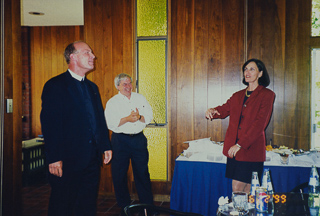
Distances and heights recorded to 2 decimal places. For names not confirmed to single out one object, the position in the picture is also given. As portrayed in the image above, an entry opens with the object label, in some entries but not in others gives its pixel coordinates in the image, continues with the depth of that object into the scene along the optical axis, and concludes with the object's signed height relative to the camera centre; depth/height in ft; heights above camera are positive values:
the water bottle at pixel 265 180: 4.95 -1.51
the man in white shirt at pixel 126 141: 10.35 -1.67
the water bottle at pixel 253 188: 4.74 -1.61
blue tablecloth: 8.66 -2.85
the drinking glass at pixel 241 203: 4.49 -1.75
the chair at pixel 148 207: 5.08 -2.15
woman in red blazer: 7.42 -0.87
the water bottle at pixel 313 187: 5.14 -1.72
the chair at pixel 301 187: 6.27 -2.10
